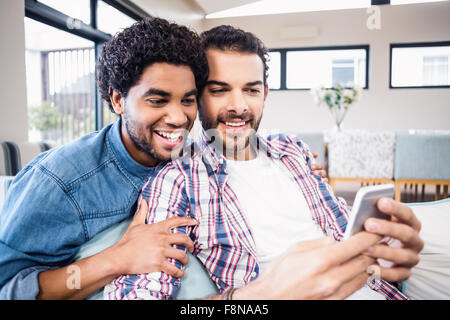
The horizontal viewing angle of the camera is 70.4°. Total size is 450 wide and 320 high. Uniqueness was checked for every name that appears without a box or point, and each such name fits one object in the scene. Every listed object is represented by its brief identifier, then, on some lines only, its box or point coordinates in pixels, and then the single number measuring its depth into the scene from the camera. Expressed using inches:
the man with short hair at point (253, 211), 21.0
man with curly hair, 26.0
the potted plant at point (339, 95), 140.3
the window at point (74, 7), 96.3
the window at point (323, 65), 210.8
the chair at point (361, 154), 123.3
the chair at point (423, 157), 118.0
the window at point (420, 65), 203.5
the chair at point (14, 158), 55.2
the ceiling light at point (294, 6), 173.2
